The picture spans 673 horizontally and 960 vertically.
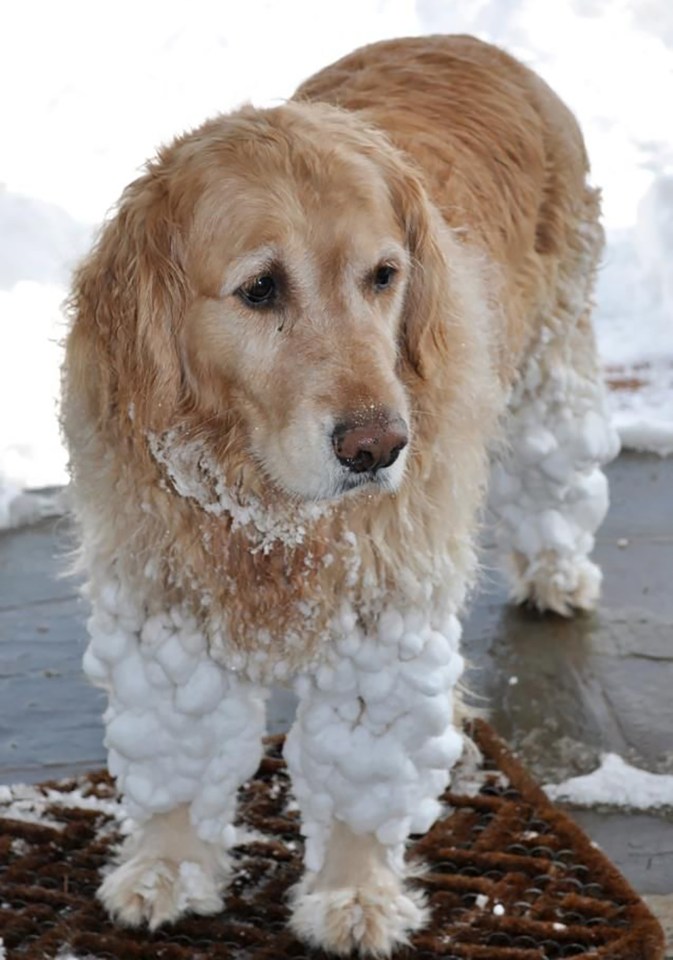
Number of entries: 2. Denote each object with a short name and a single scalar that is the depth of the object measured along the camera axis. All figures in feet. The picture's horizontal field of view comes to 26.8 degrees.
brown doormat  9.73
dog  8.27
